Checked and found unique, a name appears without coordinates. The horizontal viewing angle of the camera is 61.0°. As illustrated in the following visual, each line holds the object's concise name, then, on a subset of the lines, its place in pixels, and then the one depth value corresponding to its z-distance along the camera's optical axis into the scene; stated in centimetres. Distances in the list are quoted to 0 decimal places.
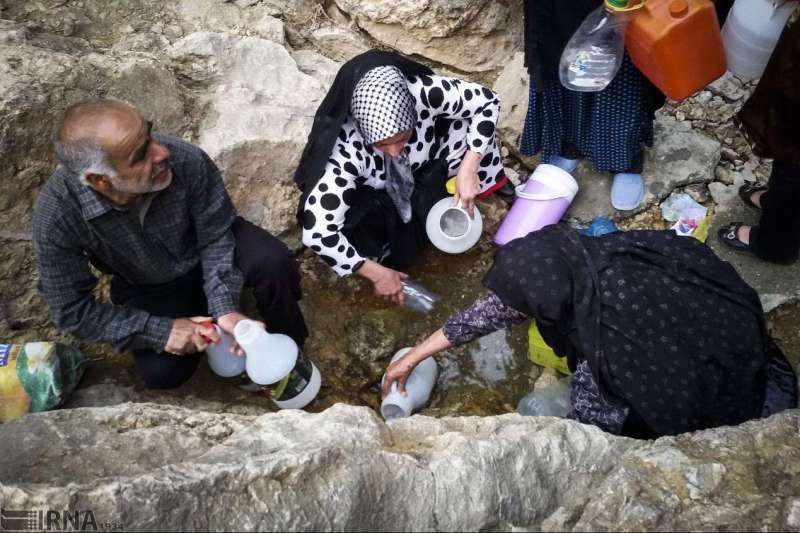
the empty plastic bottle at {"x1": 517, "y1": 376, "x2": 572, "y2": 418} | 274
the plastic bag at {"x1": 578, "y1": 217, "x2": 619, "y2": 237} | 336
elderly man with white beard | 210
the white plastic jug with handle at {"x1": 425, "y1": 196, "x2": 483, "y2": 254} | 313
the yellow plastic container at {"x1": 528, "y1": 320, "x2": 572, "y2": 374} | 283
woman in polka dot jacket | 271
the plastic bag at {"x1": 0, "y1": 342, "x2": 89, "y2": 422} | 246
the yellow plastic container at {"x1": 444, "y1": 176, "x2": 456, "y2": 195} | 327
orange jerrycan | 265
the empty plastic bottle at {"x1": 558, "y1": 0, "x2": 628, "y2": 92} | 296
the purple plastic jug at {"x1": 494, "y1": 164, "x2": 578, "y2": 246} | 335
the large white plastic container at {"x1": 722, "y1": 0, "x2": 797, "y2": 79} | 273
